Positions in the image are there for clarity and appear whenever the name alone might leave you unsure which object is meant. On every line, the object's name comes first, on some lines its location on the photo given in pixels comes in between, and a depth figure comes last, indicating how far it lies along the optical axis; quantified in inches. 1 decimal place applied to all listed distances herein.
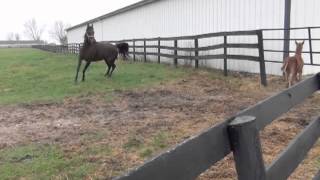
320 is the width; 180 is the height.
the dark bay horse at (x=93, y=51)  626.9
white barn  566.6
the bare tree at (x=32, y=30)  7588.6
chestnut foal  456.8
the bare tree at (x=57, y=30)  6665.8
